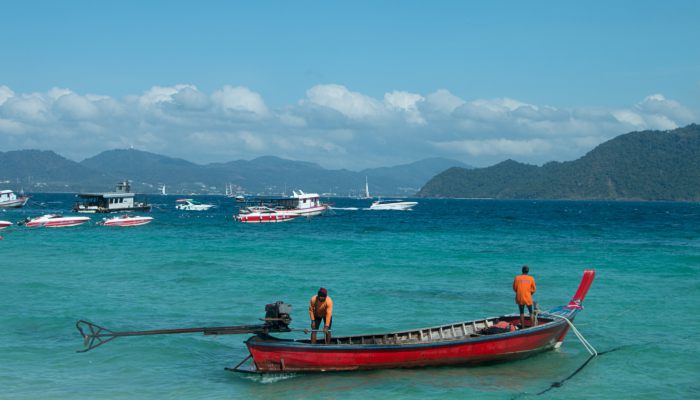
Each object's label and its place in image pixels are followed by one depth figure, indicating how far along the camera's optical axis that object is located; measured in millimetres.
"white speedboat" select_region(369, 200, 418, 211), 165125
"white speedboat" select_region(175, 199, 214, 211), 146375
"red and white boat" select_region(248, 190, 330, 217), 103188
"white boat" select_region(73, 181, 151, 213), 111500
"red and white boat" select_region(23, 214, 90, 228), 74125
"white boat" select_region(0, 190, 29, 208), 126662
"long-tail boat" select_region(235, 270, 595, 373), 18125
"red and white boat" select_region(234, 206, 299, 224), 91625
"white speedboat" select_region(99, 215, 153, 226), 78062
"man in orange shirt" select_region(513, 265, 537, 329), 20453
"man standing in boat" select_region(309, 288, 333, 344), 18516
